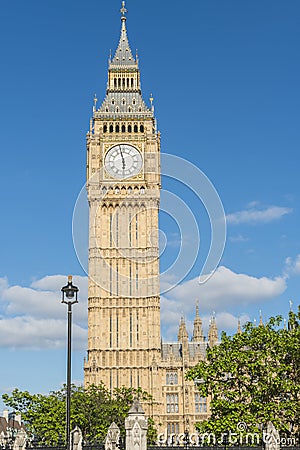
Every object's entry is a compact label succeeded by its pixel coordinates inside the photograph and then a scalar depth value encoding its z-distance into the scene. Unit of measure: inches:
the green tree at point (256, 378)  1617.5
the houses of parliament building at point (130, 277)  3376.0
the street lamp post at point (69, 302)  917.2
